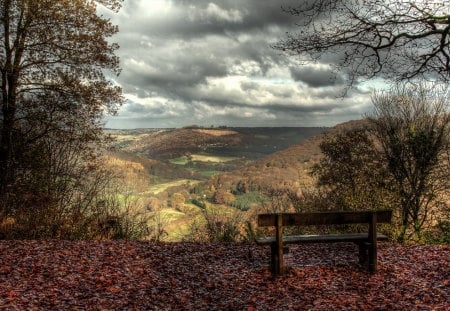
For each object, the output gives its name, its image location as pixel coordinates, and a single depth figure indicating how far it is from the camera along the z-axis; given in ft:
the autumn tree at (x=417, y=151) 51.90
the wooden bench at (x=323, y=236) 24.14
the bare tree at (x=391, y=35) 26.35
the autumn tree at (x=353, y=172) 44.70
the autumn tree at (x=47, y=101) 39.96
